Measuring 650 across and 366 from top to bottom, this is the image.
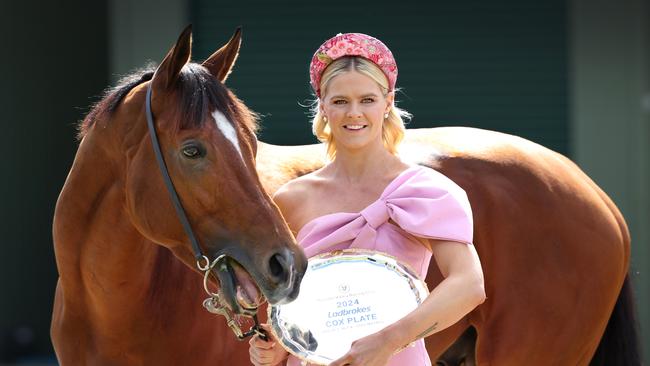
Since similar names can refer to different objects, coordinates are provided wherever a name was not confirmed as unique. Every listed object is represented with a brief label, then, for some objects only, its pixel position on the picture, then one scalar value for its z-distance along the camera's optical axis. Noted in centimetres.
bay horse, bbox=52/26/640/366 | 628
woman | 527
